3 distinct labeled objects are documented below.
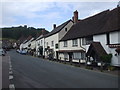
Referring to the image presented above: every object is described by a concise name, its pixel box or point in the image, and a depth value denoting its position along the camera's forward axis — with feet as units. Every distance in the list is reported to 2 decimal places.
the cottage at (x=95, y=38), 79.22
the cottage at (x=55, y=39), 156.25
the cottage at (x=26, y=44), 358.43
